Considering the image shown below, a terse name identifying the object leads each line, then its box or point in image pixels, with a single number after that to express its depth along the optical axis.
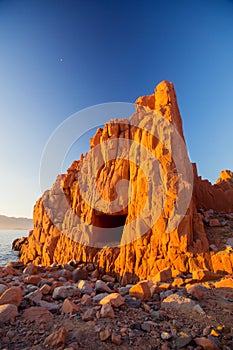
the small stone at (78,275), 10.53
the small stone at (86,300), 4.09
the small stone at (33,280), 6.29
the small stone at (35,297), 4.06
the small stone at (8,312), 3.19
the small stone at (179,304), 3.80
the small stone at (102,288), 5.39
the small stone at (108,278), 12.45
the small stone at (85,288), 5.14
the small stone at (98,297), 4.37
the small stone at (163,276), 7.17
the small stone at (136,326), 3.05
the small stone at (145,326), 2.99
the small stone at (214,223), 11.51
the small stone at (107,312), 3.36
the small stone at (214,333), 2.88
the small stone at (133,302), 4.07
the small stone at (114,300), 3.85
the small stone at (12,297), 3.74
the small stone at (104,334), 2.66
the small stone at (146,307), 3.89
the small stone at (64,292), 4.56
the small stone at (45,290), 4.72
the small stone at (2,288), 4.66
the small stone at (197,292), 4.47
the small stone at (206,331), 2.93
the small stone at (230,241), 9.55
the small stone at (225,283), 5.28
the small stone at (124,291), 5.13
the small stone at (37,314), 3.29
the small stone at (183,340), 2.66
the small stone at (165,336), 2.77
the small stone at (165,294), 4.62
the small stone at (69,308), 3.59
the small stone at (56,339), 2.49
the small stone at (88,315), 3.27
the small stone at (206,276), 6.26
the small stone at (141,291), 4.57
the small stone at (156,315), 3.49
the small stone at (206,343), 2.55
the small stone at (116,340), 2.58
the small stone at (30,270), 9.33
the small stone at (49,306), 3.71
